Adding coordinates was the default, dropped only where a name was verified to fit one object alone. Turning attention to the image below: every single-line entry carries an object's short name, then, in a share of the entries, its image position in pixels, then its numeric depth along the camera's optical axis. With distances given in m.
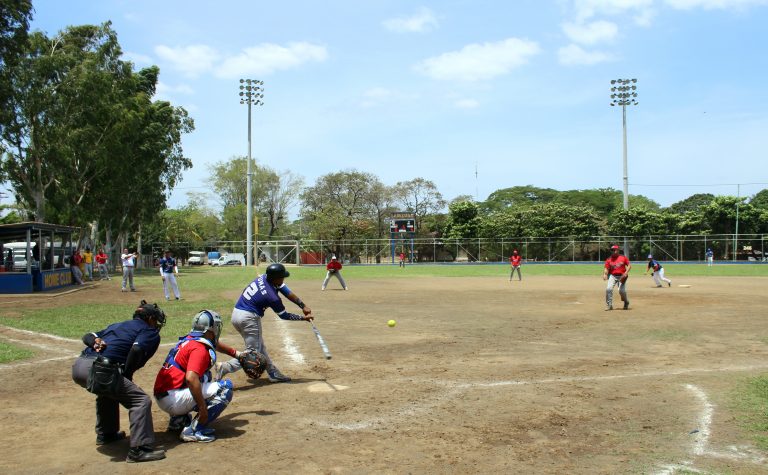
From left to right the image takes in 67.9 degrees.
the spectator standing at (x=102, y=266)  34.47
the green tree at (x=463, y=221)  70.25
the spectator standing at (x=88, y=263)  34.78
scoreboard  61.41
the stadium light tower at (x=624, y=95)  64.75
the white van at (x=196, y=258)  73.81
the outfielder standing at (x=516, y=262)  32.50
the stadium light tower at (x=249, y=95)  63.75
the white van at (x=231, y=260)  70.25
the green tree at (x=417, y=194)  82.06
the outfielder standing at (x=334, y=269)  26.38
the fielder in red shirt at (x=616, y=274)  17.06
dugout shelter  24.31
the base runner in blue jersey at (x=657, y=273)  26.54
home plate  7.79
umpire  5.26
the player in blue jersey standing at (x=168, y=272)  21.05
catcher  5.70
